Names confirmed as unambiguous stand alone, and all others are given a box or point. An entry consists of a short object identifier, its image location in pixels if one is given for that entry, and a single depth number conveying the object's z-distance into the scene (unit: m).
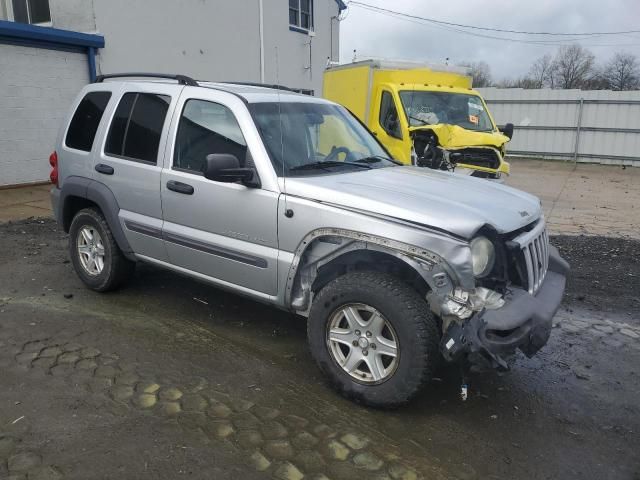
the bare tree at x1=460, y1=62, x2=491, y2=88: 47.18
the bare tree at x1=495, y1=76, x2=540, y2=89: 45.93
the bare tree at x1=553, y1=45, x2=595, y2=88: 54.31
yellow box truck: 8.55
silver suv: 3.14
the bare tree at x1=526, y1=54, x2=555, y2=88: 53.75
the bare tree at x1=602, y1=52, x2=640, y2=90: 50.27
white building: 10.77
